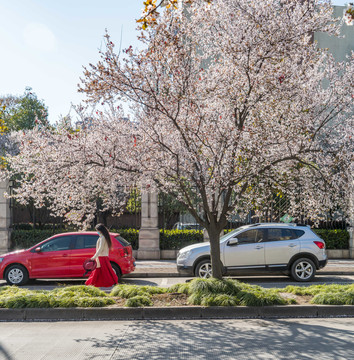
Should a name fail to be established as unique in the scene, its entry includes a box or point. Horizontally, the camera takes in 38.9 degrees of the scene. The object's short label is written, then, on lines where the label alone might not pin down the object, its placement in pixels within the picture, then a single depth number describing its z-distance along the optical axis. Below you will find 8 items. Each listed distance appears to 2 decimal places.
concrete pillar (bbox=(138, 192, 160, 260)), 20.34
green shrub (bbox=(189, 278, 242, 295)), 9.52
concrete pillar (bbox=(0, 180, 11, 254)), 20.95
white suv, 13.62
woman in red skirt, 11.19
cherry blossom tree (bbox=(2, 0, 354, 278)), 9.21
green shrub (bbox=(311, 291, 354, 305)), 9.02
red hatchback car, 13.29
